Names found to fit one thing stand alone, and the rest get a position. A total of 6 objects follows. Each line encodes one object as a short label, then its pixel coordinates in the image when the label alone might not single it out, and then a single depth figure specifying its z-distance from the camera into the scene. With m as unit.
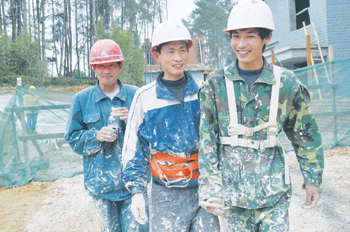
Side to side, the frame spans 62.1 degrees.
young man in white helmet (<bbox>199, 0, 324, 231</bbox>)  1.99
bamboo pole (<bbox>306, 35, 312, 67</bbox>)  10.83
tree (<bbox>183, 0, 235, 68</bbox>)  58.79
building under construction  12.45
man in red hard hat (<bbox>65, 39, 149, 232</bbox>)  2.84
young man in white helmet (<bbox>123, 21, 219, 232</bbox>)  2.28
